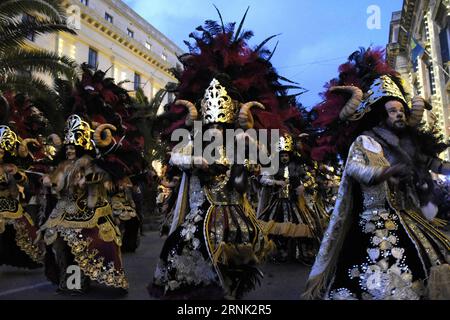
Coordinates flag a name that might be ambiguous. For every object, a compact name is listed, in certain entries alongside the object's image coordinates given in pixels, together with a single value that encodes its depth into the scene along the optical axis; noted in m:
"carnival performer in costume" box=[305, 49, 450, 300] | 3.15
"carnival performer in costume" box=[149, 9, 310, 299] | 4.20
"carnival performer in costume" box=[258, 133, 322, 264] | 7.59
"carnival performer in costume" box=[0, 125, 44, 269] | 6.85
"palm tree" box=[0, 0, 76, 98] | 11.44
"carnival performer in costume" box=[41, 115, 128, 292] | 5.18
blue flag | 22.86
